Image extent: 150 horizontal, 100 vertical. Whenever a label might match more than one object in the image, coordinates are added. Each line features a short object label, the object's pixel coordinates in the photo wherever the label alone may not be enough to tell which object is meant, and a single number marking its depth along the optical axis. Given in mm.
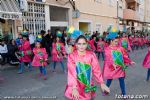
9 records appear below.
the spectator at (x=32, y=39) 6415
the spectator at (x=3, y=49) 5892
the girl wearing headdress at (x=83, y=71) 1943
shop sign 6179
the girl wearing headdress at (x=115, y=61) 2994
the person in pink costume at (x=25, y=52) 5114
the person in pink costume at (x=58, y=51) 5118
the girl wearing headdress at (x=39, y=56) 4482
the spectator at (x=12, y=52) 6055
